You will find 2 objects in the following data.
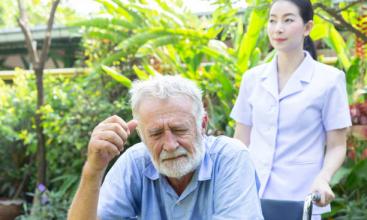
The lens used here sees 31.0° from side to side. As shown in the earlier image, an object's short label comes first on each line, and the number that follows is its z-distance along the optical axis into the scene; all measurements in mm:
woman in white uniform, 2783
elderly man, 2014
